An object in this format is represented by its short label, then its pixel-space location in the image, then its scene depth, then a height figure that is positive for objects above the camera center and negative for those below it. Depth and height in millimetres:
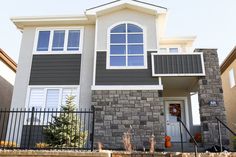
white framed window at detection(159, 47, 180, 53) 11324 +4518
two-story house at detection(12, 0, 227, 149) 8179 +2432
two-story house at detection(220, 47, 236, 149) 12144 +2898
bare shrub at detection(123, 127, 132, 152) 6556 -605
